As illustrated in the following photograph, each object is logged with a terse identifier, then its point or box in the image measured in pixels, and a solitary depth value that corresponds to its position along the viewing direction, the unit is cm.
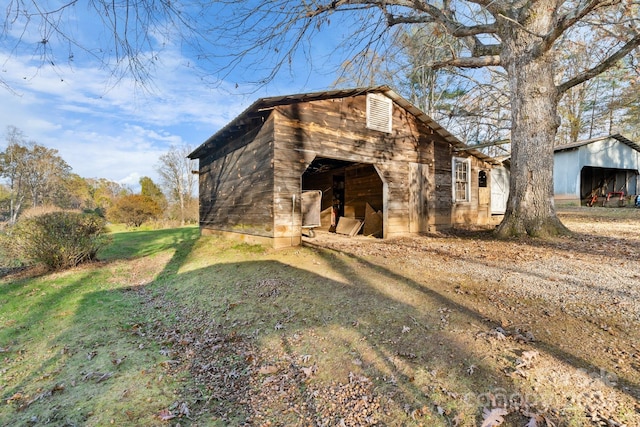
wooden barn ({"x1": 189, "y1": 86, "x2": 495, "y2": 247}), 755
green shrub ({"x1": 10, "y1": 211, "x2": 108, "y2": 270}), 720
